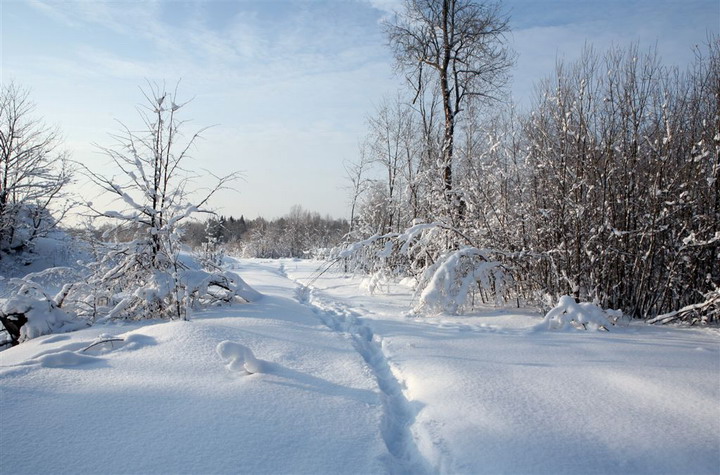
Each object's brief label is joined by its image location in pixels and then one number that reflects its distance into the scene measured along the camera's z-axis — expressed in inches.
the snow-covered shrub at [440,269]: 244.8
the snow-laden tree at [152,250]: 238.1
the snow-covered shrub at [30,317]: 199.6
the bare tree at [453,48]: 380.8
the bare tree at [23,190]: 573.6
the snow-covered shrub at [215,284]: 253.9
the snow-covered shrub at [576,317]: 197.5
